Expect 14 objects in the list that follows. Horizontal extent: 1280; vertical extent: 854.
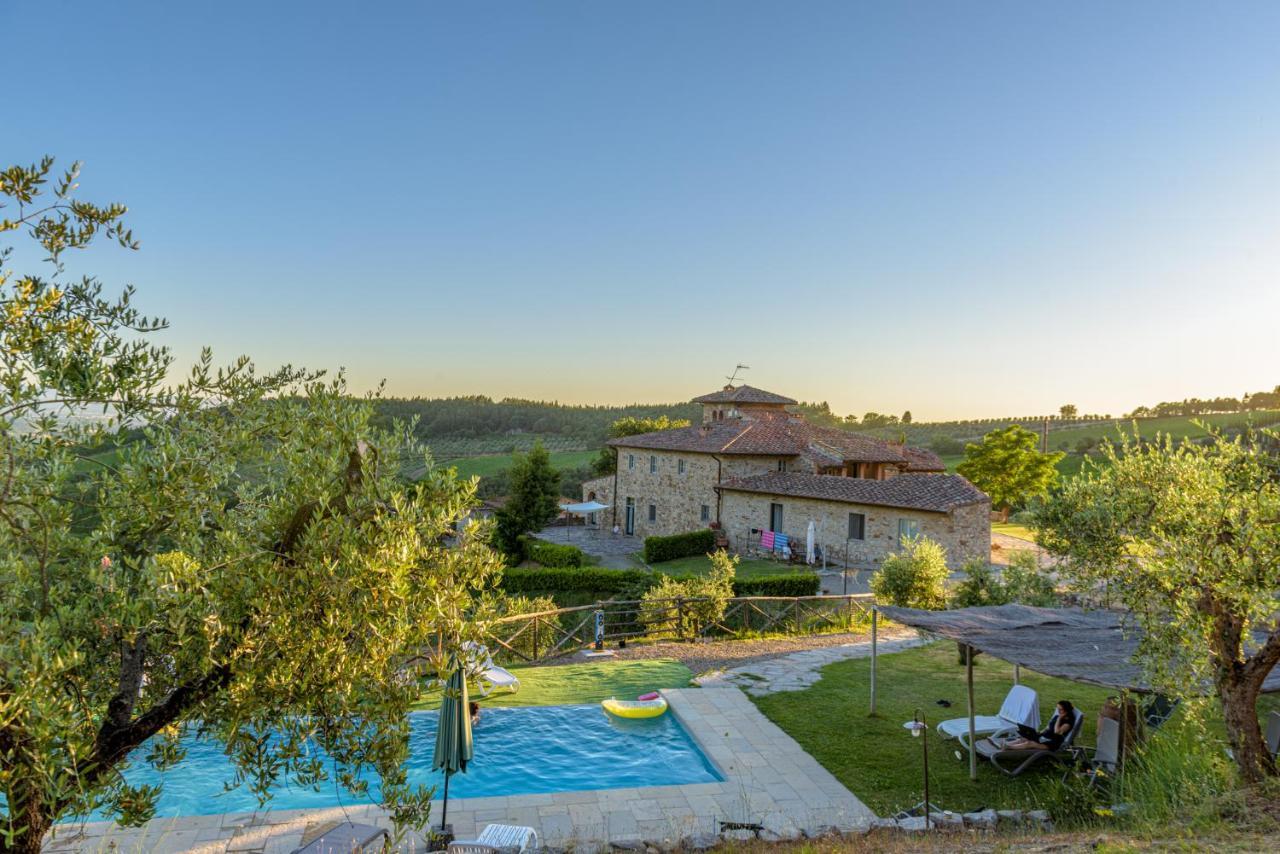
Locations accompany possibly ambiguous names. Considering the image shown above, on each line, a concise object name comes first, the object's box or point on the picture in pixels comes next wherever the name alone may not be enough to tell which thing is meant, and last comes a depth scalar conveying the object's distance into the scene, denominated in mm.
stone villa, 26172
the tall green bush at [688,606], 16516
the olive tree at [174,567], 3539
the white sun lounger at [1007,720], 9391
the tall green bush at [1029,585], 14992
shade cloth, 7336
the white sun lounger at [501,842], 6443
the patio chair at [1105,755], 8070
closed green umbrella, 7496
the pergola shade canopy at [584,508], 37500
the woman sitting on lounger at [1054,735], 8867
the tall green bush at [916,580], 16766
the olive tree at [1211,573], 6047
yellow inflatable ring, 11586
